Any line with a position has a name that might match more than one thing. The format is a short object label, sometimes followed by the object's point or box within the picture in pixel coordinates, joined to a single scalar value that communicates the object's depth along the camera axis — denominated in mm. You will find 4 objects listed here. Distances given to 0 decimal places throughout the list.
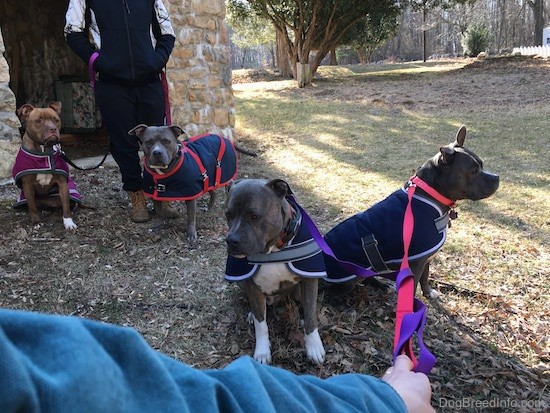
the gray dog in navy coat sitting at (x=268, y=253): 2752
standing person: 4707
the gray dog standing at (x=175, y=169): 4879
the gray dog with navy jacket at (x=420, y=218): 3320
